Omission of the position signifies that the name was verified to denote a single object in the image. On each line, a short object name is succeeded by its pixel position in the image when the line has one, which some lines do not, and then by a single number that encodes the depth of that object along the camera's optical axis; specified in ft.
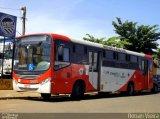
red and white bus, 34.69
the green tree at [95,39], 87.60
